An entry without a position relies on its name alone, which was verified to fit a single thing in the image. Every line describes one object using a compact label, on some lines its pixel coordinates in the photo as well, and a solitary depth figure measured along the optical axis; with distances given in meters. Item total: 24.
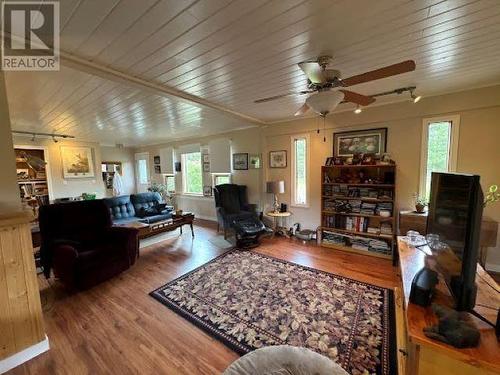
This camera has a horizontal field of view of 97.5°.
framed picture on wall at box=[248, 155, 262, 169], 4.88
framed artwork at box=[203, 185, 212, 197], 5.94
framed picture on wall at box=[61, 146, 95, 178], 5.60
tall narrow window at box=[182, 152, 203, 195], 6.20
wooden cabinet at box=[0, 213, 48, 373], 1.60
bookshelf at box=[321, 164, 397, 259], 3.42
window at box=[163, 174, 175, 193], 6.88
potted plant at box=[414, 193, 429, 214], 3.08
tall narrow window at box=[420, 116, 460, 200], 2.99
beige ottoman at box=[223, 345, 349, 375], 1.12
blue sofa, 4.52
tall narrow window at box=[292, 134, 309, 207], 4.28
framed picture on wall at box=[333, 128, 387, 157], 3.50
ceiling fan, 1.56
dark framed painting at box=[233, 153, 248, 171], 5.12
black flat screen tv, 0.96
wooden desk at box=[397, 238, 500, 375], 0.84
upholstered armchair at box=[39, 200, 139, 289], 2.54
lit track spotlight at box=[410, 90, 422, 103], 2.77
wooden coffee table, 3.77
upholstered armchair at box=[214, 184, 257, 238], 4.35
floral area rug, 1.75
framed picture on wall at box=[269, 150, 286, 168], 4.56
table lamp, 4.38
